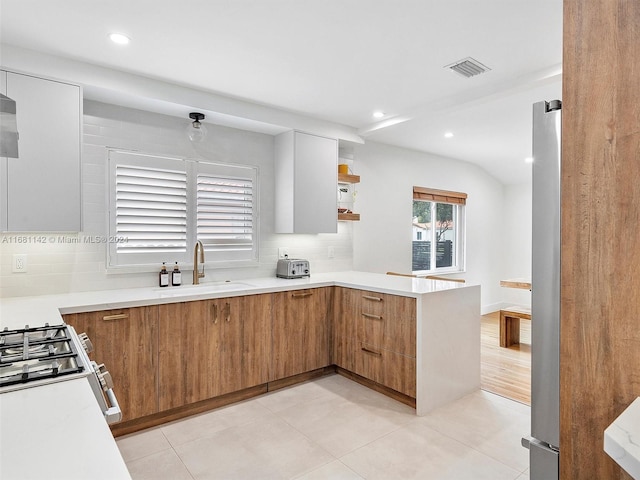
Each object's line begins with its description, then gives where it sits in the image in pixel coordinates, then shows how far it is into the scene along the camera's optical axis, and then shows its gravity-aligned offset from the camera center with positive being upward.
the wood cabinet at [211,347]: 2.66 -0.79
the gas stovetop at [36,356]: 1.12 -0.40
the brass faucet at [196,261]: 3.27 -0.19
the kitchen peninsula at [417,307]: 2.55 -0.47
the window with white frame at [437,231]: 5.46 +0.13
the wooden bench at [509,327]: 4.46 -1.00
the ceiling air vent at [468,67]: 2.66 +1.21
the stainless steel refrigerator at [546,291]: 1.15 -0.15
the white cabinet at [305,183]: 3.69 +0.54
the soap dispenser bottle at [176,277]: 3.21 -0.32
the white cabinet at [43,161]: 2.37 +0.48
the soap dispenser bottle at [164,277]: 3.16 -0.31
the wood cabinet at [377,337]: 2.89 -0.78
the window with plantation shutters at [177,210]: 3.04 +0.24
